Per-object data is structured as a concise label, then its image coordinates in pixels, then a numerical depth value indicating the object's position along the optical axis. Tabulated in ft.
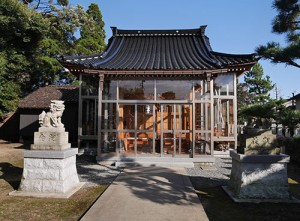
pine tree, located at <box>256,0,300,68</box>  19.48
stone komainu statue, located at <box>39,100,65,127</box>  22.34
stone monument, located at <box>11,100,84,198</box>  21.15
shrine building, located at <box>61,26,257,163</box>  35.17
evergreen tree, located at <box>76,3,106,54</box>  78.65
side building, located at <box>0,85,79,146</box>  59.77
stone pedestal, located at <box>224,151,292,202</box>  20.51
